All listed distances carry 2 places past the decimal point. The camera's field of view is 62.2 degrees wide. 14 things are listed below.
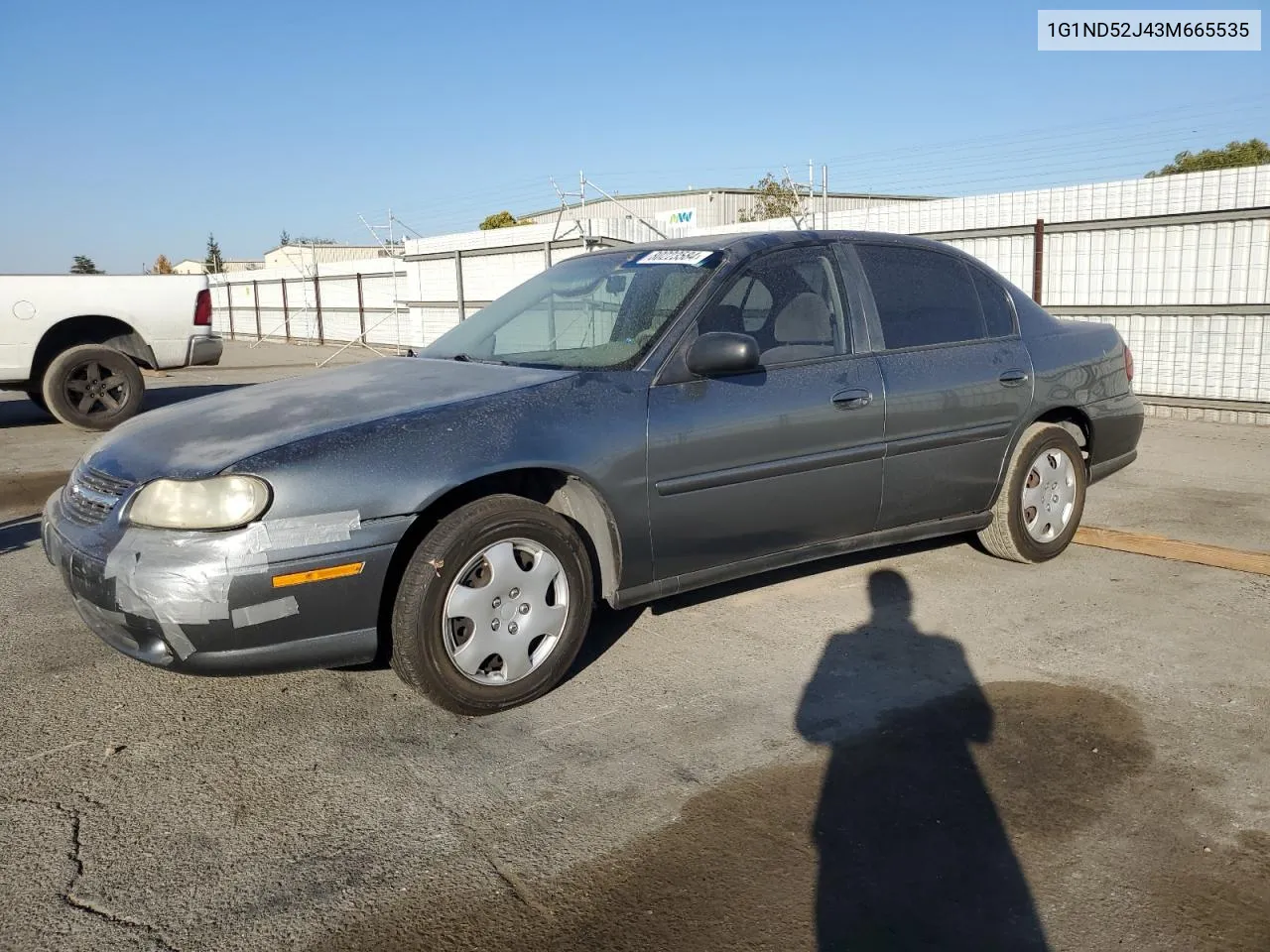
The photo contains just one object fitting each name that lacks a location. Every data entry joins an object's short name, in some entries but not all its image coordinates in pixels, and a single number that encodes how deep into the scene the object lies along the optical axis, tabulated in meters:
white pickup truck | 10.76
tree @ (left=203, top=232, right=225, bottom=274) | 64.66
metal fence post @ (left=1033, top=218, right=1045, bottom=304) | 11.43
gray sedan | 3.28
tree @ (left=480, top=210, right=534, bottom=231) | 56.51
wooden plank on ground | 5.26
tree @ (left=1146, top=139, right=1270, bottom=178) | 33.91
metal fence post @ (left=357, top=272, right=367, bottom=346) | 24.84
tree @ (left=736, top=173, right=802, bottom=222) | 34.79
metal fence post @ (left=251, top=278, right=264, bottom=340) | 32.25
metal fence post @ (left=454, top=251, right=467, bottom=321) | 18.33
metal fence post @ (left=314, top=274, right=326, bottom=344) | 27.26
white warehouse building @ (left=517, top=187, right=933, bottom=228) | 46.56
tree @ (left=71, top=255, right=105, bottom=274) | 66.05
